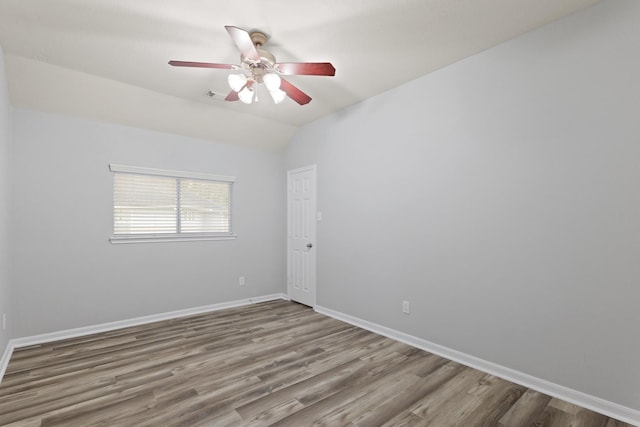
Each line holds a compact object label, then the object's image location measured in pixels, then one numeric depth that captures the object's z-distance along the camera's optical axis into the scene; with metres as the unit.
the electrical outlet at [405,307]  3.24
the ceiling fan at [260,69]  2.13
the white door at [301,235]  4.50
